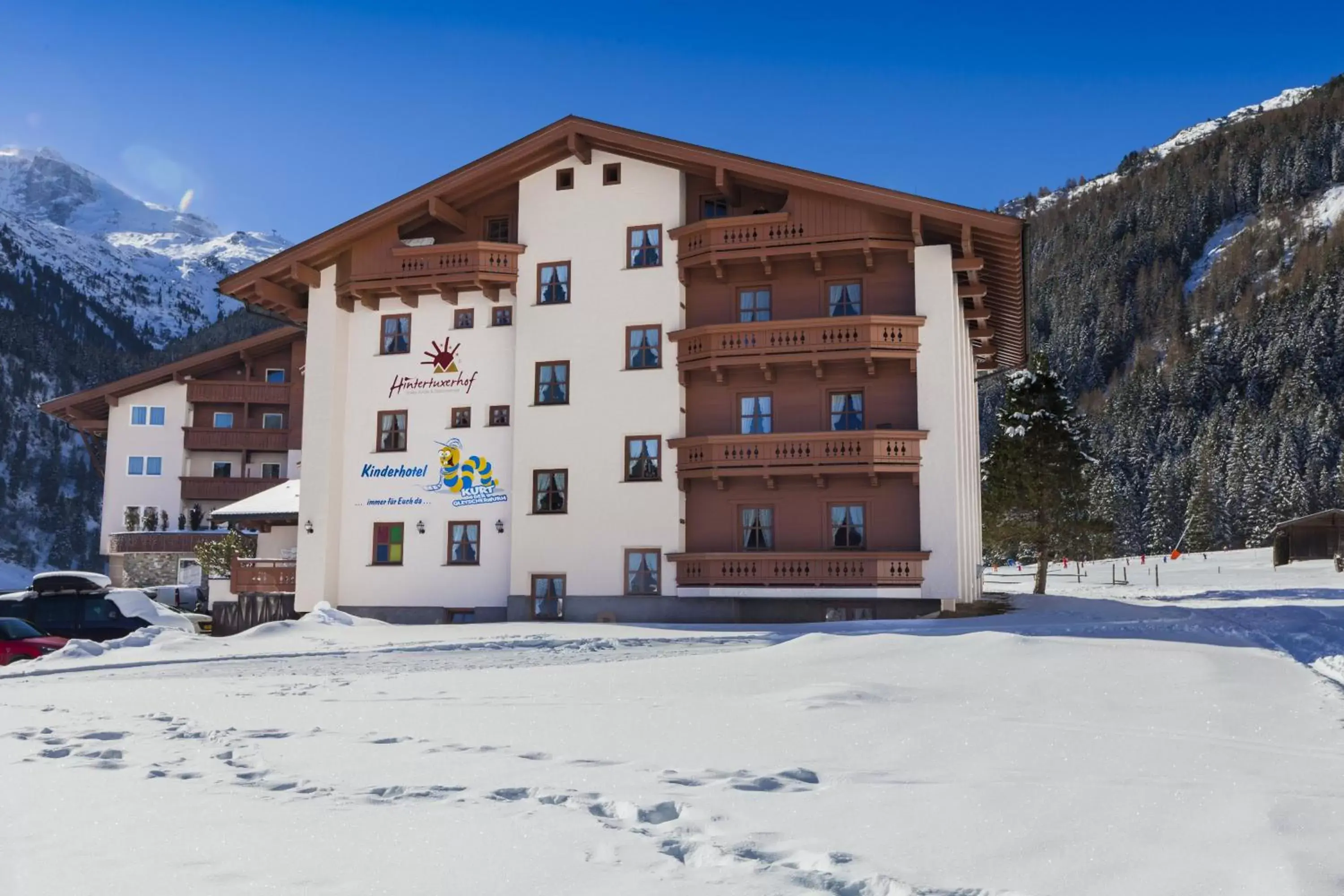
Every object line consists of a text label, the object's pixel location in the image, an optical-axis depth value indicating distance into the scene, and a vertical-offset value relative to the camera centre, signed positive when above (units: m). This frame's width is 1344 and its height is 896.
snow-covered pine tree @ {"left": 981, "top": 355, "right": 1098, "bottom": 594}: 45.16 +3.23
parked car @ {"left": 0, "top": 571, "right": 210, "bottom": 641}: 25.44 -1.34
